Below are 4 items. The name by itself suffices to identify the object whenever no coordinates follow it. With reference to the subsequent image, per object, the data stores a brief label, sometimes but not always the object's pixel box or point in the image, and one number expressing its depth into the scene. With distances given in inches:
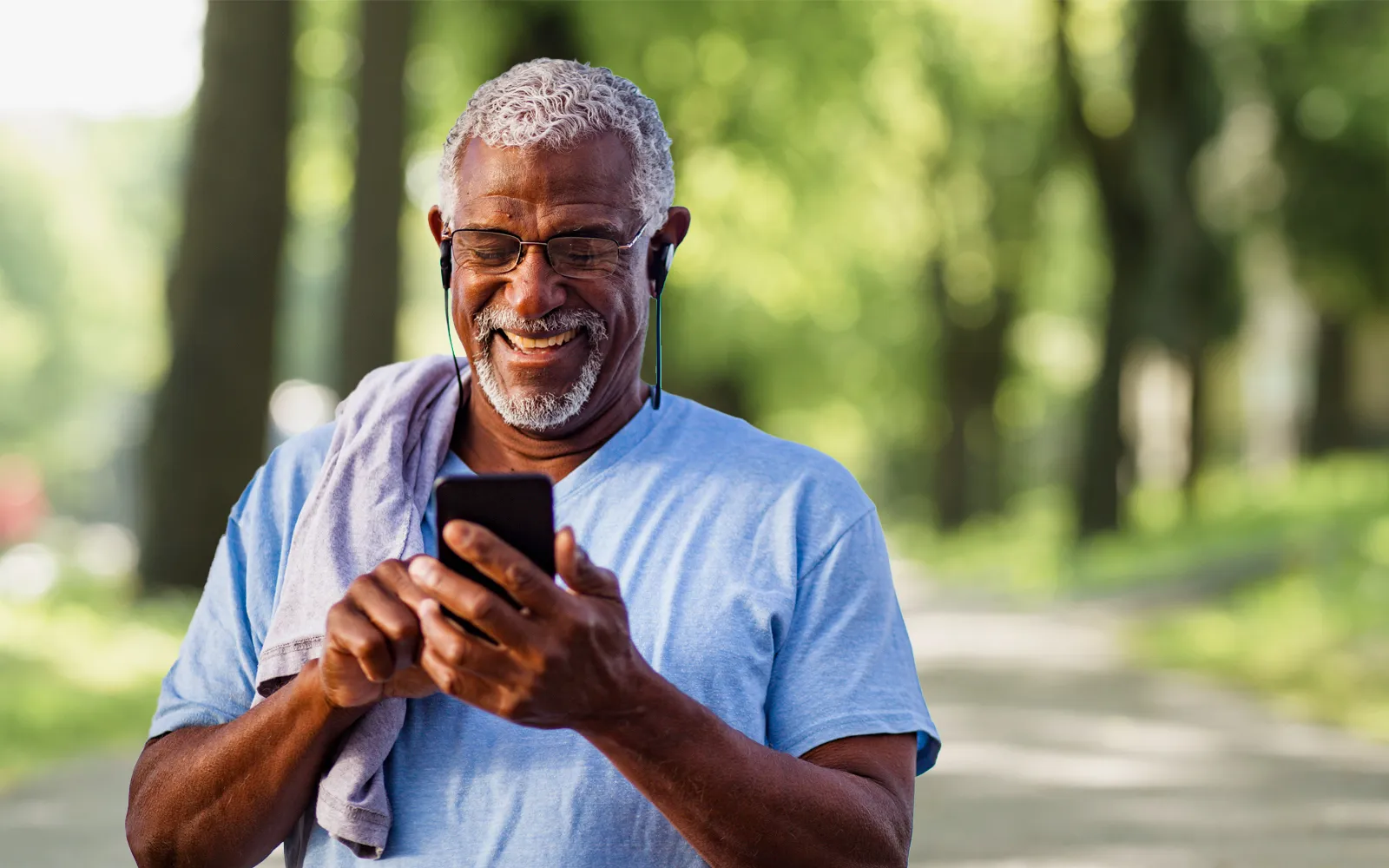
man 102.1
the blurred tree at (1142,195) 903.1
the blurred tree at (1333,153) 953.5
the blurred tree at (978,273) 1305.4
